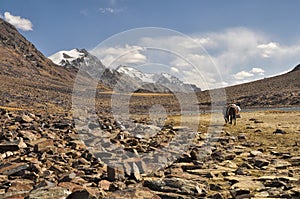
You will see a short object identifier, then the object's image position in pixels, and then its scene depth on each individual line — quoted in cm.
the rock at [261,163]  1096
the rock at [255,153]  1293
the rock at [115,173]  882
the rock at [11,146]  1160
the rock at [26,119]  1790
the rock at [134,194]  716
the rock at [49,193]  693
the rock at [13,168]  898
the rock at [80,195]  687
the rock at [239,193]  761
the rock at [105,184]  810
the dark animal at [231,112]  2866
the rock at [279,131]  1964
